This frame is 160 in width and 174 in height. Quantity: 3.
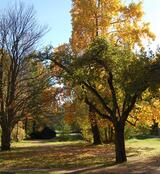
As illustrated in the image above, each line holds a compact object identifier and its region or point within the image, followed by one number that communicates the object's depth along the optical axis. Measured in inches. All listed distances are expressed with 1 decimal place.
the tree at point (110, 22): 671.3
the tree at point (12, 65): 767.8
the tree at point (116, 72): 431.2
